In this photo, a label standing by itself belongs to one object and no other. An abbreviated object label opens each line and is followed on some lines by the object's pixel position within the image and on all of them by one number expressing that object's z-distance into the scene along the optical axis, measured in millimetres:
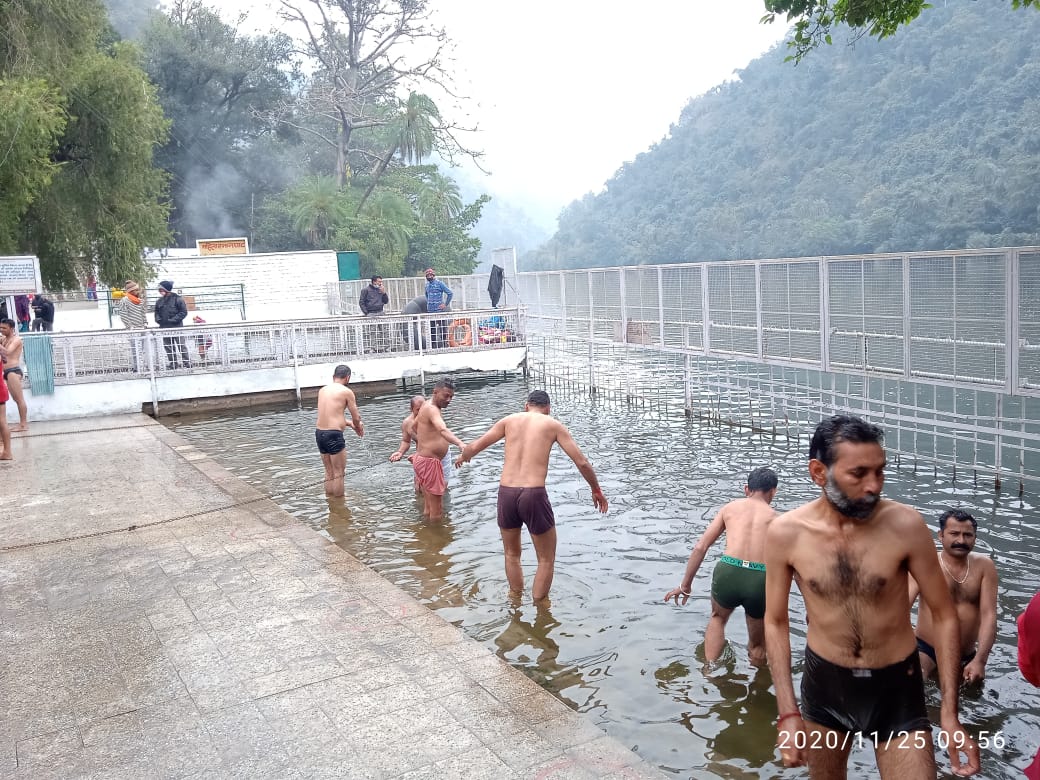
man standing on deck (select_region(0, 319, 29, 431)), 14844
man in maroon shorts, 6918
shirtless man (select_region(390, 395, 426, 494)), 9949
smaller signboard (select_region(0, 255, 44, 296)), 16406
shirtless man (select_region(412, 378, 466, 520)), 9658
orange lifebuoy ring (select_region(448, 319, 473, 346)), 21062
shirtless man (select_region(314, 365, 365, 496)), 10688
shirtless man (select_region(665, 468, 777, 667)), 5648
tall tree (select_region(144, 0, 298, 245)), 45219
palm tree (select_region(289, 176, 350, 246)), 41094
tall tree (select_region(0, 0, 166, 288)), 20000
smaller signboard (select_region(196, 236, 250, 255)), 33625
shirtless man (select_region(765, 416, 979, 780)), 3318
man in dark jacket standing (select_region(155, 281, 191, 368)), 18422
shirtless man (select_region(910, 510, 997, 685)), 5223
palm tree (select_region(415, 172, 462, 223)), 46875
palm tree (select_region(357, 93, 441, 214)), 43469
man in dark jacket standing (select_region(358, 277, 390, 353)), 21359
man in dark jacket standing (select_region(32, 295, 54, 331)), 22734
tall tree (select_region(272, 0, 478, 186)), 42875
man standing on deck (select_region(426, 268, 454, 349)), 20734
